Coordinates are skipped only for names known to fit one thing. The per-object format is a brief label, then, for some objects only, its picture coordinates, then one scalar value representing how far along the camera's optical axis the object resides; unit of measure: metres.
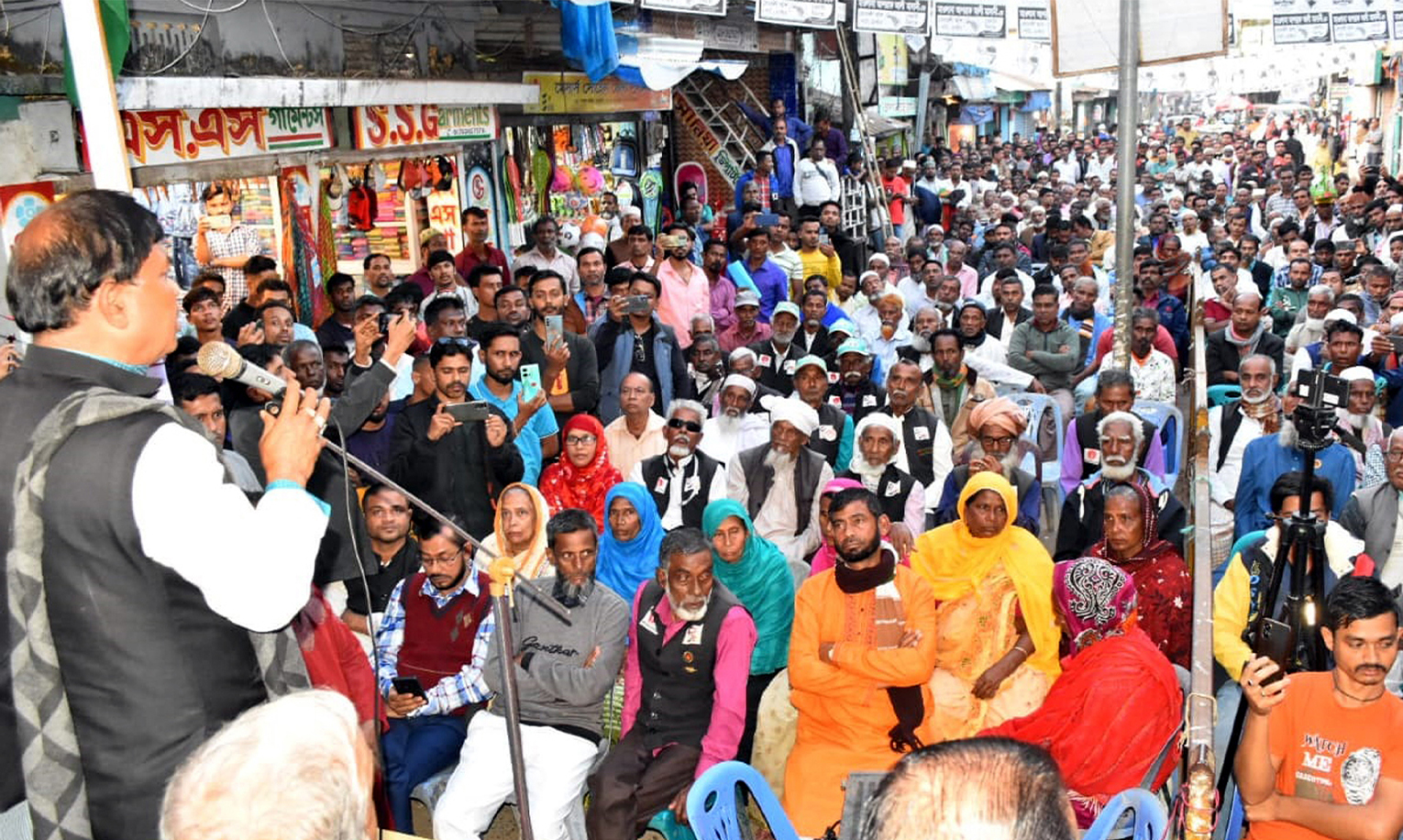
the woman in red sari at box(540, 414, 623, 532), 6.08
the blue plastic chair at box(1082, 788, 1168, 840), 3.53
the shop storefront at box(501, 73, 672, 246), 12.27
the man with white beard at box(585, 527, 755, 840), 4.44
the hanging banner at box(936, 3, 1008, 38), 11.36
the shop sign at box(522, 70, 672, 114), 11.83
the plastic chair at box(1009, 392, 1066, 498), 7.07
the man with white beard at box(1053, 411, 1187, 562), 5.63
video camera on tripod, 4.01
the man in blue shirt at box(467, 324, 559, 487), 6.25
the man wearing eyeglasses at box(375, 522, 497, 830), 4.68
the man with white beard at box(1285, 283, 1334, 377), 8.98
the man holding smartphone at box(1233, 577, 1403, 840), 3.52
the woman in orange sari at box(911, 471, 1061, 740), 4.66
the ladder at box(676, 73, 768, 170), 16.52
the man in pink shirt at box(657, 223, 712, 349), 9.46
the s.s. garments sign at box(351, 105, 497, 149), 9.29
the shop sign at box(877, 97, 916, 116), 23.97
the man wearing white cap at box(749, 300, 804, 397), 8.16
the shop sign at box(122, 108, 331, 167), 6.85
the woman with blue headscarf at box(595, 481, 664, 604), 5.36
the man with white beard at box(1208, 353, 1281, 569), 6.68
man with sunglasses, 6.12
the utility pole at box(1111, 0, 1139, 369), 7.64
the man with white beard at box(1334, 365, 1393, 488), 6.39
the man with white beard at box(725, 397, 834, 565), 6.15
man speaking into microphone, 2.03
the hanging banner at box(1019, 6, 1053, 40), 11.87
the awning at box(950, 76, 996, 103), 29.23
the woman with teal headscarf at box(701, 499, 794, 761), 5.08
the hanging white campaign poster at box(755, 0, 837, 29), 10.93
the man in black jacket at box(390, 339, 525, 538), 5.70
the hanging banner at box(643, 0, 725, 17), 9.90
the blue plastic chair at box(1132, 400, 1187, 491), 6.83
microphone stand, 2.61
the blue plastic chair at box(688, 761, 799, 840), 3.64
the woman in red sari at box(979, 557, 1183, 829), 4.08
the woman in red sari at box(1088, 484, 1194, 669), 4.78
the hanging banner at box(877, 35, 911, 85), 23.62
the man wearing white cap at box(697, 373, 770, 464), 6.95
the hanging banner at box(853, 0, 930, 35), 10.91
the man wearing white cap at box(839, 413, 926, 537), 6.11
